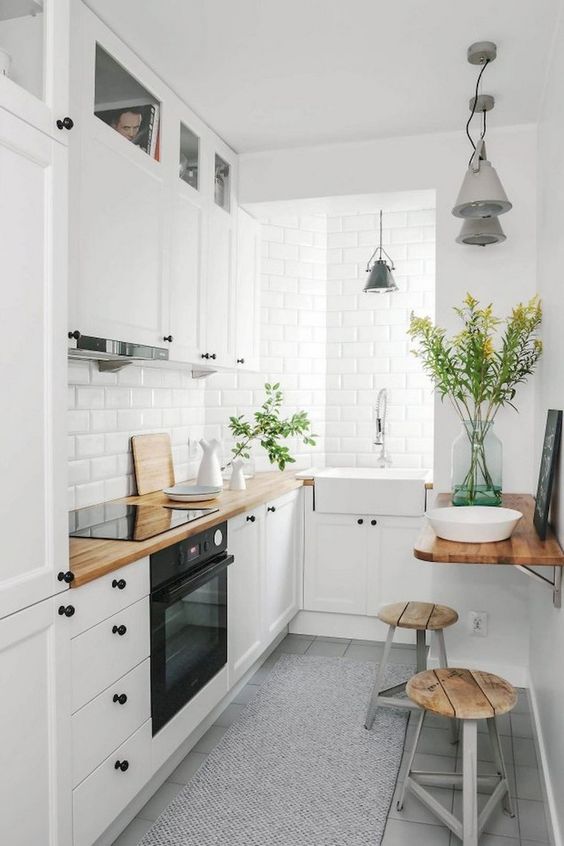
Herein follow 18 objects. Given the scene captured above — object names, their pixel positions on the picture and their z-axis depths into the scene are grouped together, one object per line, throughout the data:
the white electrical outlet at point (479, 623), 3.39
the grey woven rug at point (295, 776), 2.21
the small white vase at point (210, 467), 3.35
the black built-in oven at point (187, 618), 2.29
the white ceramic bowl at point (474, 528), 2.28
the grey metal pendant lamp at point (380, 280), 3.95
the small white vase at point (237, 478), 3.47
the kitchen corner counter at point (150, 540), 1.92
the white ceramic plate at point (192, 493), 3.04
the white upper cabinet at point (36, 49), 1.70
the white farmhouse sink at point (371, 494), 3.74
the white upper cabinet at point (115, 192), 2.32
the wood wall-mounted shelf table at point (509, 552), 2.09
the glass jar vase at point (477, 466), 2.92
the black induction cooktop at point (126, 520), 2.34
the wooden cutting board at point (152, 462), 3.18
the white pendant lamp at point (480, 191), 2.74
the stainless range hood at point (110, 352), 2.27
